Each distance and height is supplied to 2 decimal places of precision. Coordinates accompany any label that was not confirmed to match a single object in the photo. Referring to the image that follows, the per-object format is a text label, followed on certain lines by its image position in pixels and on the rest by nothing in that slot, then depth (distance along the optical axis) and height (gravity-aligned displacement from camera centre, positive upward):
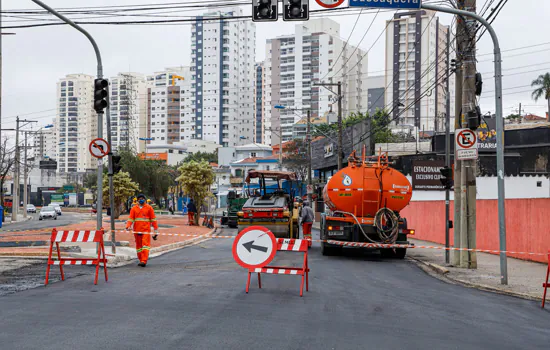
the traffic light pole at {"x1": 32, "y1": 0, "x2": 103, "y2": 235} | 14.91 +3.50
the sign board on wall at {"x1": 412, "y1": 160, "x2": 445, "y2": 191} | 37.00 +1.03
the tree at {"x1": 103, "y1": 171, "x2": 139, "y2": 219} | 36.69 +0.34
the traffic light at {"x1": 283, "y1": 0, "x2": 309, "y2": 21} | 12.85 +3.97
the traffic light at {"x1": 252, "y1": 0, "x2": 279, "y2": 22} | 12.71 +3.92
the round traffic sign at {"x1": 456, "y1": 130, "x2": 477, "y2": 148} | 15.15 +1.35
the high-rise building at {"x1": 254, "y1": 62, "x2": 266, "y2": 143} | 157.00 +24.64
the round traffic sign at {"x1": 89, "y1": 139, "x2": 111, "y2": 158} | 15.99 +1.22
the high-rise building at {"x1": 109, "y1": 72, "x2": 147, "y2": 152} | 180.25 +26.59
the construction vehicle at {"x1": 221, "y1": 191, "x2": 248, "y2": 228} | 37.67 -0.91
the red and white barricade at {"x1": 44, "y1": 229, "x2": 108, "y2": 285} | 11.73 -0.90
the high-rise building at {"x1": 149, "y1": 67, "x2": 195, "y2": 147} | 155.38 +22.12
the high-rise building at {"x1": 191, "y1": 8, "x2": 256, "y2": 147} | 142.12 +26.90
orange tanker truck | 18.14 -0.37
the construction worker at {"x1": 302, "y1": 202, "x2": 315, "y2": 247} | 21.78 -1.04
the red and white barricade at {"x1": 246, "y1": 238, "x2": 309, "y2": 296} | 10.82 -1.07
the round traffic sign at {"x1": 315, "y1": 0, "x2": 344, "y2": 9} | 12.06 +3.89
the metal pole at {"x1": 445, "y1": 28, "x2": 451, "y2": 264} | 17.58 +1.31
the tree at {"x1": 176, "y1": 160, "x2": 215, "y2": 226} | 37.84 +0.85
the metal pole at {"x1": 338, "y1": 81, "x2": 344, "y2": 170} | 37.58 +3.88
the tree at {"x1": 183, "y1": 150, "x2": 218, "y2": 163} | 109.43 +6.97
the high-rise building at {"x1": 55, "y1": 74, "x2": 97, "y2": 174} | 190.88 +18.63
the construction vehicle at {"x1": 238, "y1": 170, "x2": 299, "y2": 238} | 21.28 -0.69
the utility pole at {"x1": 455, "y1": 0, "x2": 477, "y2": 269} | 15.63 +1.77
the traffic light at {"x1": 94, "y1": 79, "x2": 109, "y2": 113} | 16.27 +2.75
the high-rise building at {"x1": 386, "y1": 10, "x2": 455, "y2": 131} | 123.69 +30.14
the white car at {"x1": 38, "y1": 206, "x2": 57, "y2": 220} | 58.56 -2.12
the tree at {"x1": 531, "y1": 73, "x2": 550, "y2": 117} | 58.04 +10.54
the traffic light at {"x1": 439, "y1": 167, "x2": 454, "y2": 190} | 17.44 +0.42
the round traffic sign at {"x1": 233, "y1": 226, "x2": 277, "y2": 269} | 10.86 -1.02
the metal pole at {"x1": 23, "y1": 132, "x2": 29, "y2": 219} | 61.85 -0.57
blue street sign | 11.45 +3.73
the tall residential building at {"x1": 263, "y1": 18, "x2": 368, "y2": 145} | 130.25 +27.31
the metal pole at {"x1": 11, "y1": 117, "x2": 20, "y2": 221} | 54.77 +1.16
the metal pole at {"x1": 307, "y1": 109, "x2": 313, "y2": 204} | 47.27 +3.46
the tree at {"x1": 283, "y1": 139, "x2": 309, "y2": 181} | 72.31 +4.23
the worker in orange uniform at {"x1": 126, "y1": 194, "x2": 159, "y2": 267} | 14.73 -0.81
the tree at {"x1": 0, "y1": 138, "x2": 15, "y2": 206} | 55.91 +3.25
